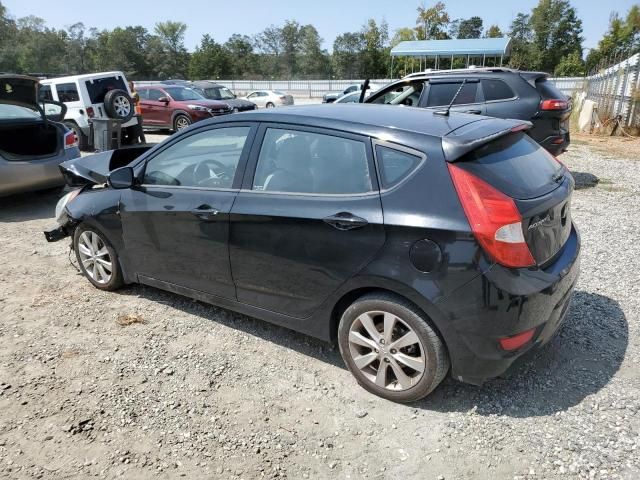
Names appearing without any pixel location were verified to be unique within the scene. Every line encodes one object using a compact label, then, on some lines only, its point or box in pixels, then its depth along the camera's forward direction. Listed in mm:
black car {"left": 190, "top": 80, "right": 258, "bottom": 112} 17469
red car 15383
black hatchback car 2439
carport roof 34312
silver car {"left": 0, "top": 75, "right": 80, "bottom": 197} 6875
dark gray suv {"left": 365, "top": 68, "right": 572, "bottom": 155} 7312
